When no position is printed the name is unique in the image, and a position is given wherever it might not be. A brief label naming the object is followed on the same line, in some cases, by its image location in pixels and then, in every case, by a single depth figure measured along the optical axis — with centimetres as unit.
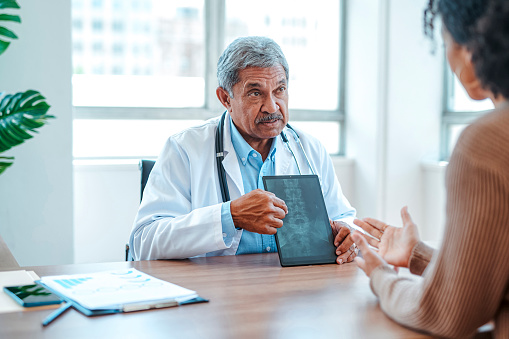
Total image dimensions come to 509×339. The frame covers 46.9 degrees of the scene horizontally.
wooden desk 109
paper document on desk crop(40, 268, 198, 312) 122
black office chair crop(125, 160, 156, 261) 225
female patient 90
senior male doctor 179
